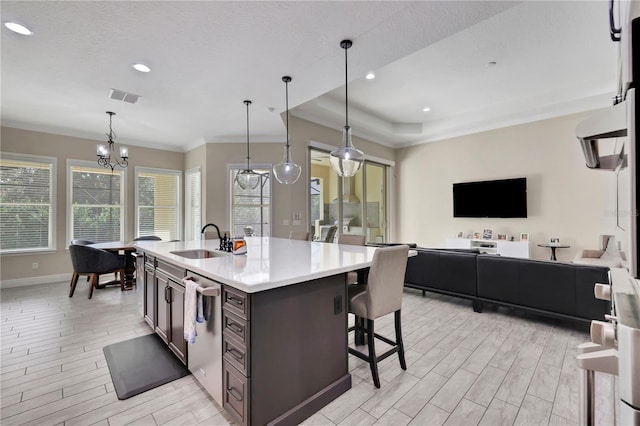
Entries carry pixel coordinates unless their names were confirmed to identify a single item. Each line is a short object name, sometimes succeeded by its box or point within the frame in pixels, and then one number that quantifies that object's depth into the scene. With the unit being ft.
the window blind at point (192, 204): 19.99
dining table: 14.73
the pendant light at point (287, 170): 11.58
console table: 17.62
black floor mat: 6.95
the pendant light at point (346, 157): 9.48
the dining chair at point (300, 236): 14.34
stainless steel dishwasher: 5.85
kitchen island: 5.10
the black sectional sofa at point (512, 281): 9.39
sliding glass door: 20.31
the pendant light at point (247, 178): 13.11
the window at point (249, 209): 18.81
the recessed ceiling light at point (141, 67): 9.64
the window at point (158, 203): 20.39
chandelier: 13.82
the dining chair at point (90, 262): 13.76
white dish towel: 6.14
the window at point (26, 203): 15.75
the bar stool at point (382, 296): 6.73
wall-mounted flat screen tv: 18.43
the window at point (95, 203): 17.84
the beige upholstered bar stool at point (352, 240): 11.41
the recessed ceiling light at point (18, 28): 7.52
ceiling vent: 11.80
